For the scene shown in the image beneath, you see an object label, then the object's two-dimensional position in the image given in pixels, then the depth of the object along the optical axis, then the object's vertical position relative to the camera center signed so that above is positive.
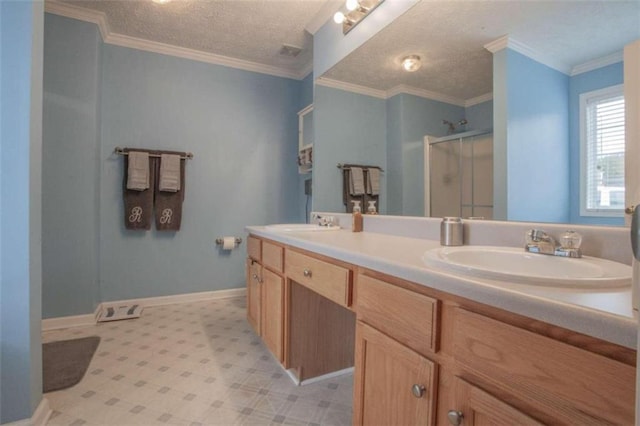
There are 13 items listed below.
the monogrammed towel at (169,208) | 2.67 +0.03
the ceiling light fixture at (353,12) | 1.77 +1.24
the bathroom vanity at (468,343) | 0.42 -0.24
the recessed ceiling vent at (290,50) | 2.74 +1.50
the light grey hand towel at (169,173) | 2.63 +0.34
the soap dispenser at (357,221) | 1.74 -0.05
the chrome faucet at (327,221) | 2.03 -0.06
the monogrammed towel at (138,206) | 2.56 +0.04
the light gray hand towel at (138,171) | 2.52 +0.34
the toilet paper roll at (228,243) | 2.94 -0.30
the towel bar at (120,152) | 2.54 +0.50
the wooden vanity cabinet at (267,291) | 1.51 -0.45
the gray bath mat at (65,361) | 1.53 -0.86
